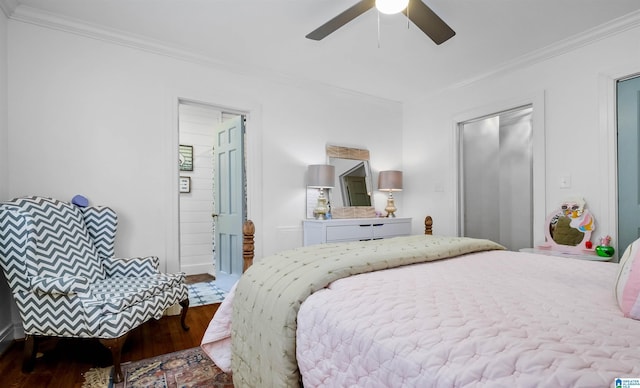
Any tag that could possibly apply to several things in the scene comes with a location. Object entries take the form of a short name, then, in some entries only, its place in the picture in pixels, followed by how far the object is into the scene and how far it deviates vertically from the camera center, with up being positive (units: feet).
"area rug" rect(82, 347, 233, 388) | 5.93 -3.32
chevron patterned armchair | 6.27 -1.78
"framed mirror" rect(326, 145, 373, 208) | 13.09 +0.81
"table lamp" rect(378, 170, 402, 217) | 13.62 +0.55
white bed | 2.14 -1.06
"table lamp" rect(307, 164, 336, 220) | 11.80 +0.59
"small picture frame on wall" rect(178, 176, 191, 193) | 15.33 +0.61
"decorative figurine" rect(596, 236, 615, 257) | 8.35 -1.32
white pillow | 2.92 -0.85
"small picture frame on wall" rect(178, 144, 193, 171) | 15.37 +1.82
